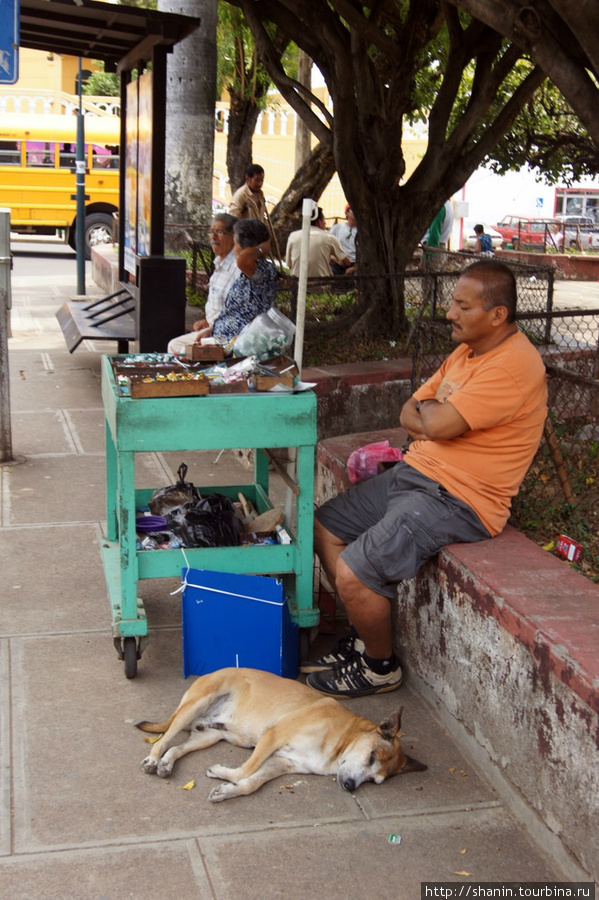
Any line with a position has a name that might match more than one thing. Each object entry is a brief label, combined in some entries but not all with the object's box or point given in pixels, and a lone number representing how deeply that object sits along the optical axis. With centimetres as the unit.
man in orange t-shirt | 397
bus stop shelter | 781
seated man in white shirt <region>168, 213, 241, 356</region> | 694
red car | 2462
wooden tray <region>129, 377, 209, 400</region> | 411
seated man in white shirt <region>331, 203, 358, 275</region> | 1334
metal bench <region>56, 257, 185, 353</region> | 839
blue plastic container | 414
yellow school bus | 2059
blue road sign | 552
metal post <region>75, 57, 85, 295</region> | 1415
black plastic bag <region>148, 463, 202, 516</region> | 500
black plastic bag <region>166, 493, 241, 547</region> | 461
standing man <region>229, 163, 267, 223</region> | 1049
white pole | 444
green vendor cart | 414
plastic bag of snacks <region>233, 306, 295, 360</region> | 504
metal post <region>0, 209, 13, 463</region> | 680
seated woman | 630
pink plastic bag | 490
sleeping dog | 352
